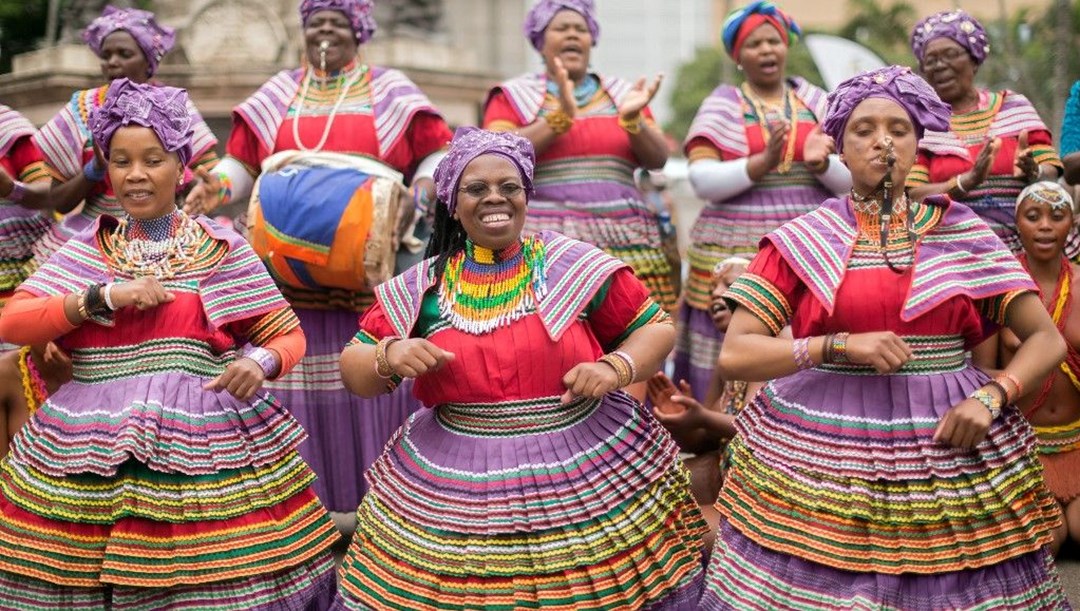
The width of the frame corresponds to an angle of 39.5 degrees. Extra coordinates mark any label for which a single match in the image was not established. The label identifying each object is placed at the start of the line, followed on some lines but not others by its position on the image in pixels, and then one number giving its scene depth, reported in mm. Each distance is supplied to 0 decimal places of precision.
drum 5660
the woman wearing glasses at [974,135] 6062
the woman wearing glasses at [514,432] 4180
